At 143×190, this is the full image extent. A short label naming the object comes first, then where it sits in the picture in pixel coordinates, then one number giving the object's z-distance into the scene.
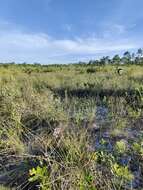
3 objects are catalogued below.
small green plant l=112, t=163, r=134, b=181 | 1.27
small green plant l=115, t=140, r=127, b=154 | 1.42
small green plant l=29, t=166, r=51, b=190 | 1.30
